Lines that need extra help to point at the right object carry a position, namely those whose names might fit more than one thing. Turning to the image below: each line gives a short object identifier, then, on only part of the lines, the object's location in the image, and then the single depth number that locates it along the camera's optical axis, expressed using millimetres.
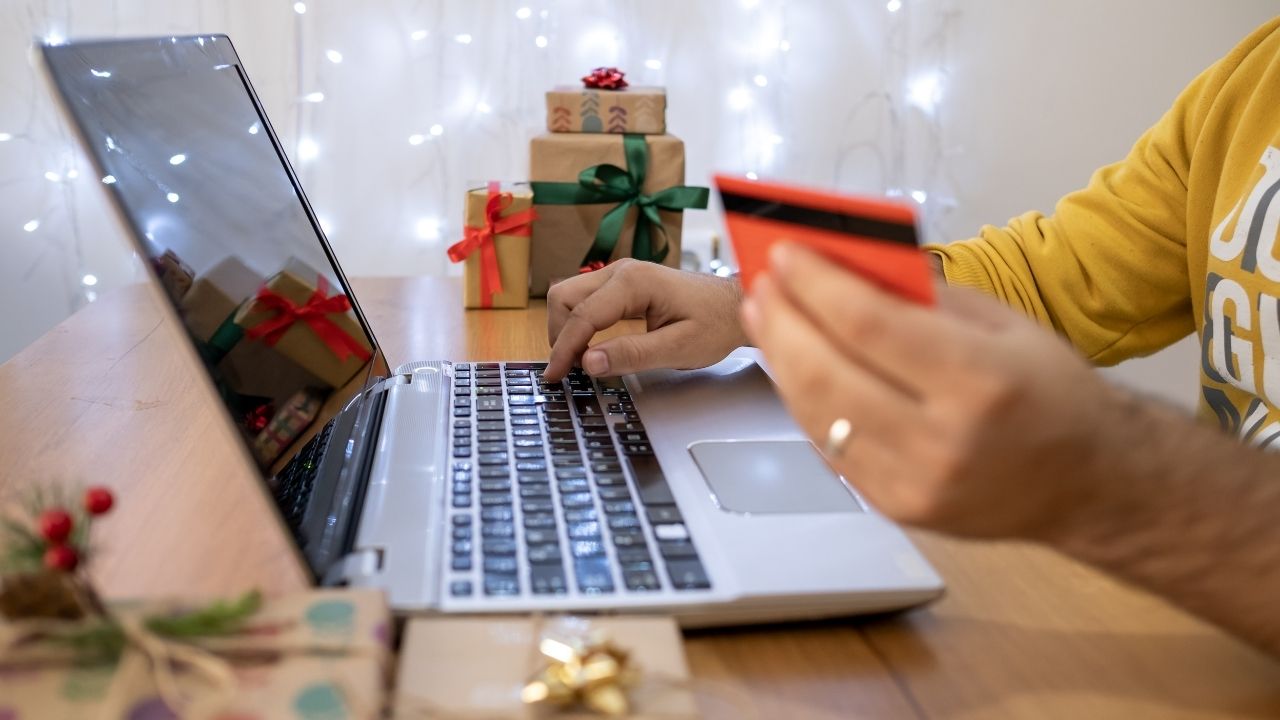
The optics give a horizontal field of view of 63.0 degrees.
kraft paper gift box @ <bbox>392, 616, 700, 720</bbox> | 427
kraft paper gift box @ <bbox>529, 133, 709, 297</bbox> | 1229
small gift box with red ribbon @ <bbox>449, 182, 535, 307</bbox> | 1184
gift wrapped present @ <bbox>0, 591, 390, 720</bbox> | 401
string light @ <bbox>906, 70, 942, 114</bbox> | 1994
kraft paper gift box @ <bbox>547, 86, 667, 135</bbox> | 1277
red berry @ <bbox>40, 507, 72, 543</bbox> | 428
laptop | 516
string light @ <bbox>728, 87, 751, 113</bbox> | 1951
